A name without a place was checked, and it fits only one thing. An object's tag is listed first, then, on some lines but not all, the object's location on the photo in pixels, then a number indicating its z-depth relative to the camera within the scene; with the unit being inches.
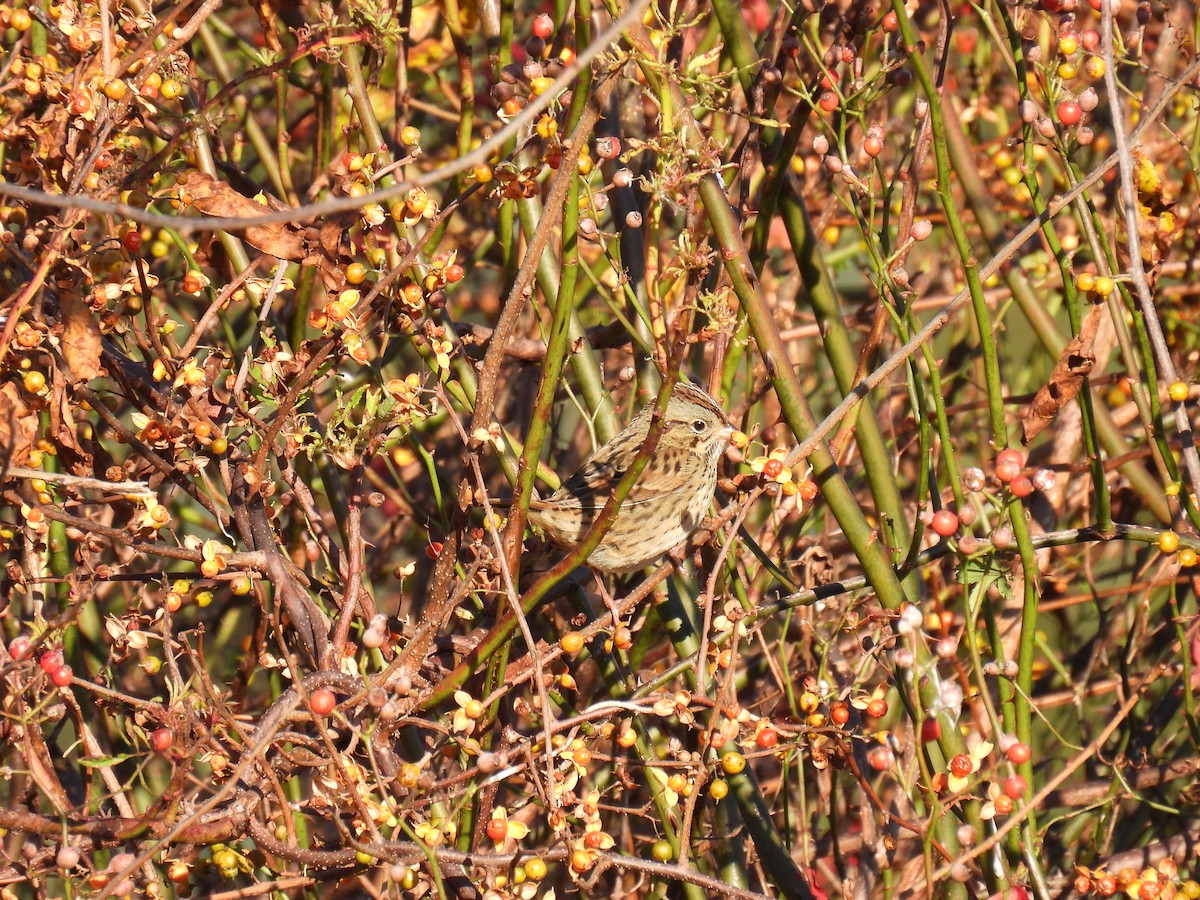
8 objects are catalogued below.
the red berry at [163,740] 165.6
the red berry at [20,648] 178.4
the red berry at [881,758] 175.8
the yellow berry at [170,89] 192.5
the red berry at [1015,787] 183.9
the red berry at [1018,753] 185.8
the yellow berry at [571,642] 185.2
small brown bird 287.1
